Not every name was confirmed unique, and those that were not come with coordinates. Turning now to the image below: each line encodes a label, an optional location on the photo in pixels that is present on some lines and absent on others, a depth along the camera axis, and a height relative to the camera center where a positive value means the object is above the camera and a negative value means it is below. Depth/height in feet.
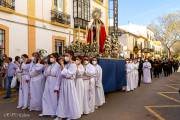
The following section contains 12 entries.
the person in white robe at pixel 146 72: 43.58 -3.25
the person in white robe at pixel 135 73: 35.13 -2.85
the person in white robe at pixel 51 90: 18.30 -3.14
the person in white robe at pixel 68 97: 17.44 -3.64
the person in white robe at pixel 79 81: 18.40 -2.26
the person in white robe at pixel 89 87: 19.29 -3.03
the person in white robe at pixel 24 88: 20.90 -3.39
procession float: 25.82 +0.99
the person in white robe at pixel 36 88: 20.12 -3.23
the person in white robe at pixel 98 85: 21.41 -3.08
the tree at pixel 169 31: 114.52 +16.82
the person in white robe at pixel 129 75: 32.37 -3.02
